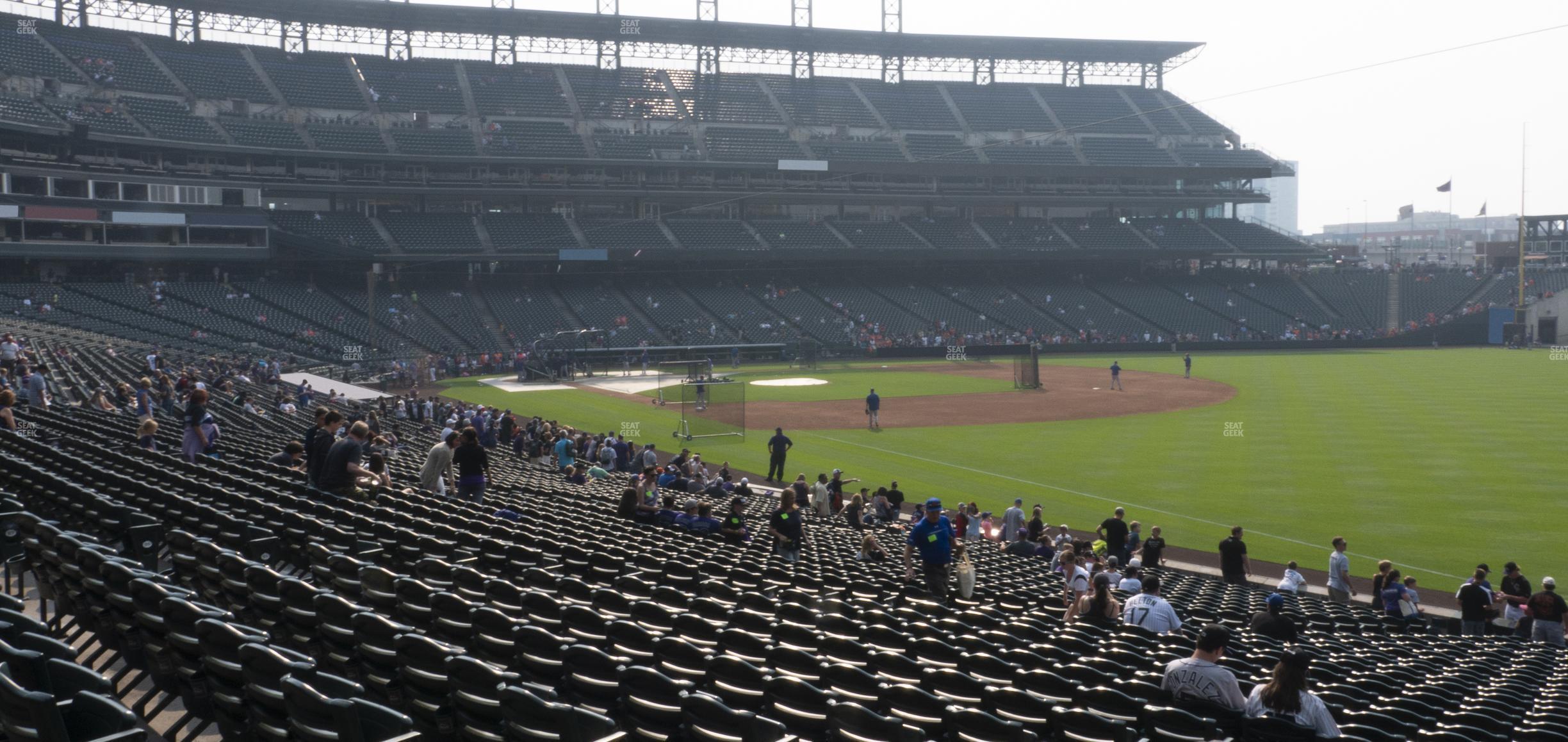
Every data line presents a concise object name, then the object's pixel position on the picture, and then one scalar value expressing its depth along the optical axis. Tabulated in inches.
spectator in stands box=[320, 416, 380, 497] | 510.0
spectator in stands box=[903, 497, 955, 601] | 525.7
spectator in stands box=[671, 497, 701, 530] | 630.5
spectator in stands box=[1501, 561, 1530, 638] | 607.8
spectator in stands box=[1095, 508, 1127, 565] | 738.8
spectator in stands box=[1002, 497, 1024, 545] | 799.1
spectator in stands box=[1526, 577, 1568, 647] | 577.9
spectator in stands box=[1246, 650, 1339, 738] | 270.4
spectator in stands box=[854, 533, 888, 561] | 649.0
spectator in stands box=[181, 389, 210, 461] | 606.9
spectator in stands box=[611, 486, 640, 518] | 621.3
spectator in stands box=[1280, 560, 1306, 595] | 668.1
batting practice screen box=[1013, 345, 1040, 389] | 2003.0
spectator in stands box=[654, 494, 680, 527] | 637.9
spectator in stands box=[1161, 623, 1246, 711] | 289.4
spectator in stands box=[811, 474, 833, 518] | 899.4
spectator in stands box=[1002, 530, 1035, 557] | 751.7
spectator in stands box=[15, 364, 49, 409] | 864.9
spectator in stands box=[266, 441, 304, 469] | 625.9
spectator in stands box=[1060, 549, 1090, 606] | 543.2
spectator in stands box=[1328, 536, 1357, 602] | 668.1
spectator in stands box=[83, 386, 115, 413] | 855.1
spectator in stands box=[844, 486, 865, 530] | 837.8
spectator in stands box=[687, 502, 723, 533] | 628.4
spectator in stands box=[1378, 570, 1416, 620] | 614.9
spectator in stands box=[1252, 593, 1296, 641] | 426.0
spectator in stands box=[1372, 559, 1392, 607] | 634.2
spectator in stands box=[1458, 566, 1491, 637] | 601.9
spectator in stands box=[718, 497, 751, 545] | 604.9
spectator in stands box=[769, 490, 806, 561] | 585.3
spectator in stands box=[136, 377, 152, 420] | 828.6
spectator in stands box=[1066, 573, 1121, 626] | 446.3
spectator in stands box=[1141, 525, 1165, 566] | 721.0
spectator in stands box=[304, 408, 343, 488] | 514.9
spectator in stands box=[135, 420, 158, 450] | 600.7
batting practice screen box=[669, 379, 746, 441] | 1467.8
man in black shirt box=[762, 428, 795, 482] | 1125.7
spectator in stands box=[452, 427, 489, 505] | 605.3
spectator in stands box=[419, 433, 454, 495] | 604.4
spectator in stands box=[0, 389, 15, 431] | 609.7
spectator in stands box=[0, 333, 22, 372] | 1047.6
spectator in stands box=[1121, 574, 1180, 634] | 430.3
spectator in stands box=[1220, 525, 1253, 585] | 698.8
